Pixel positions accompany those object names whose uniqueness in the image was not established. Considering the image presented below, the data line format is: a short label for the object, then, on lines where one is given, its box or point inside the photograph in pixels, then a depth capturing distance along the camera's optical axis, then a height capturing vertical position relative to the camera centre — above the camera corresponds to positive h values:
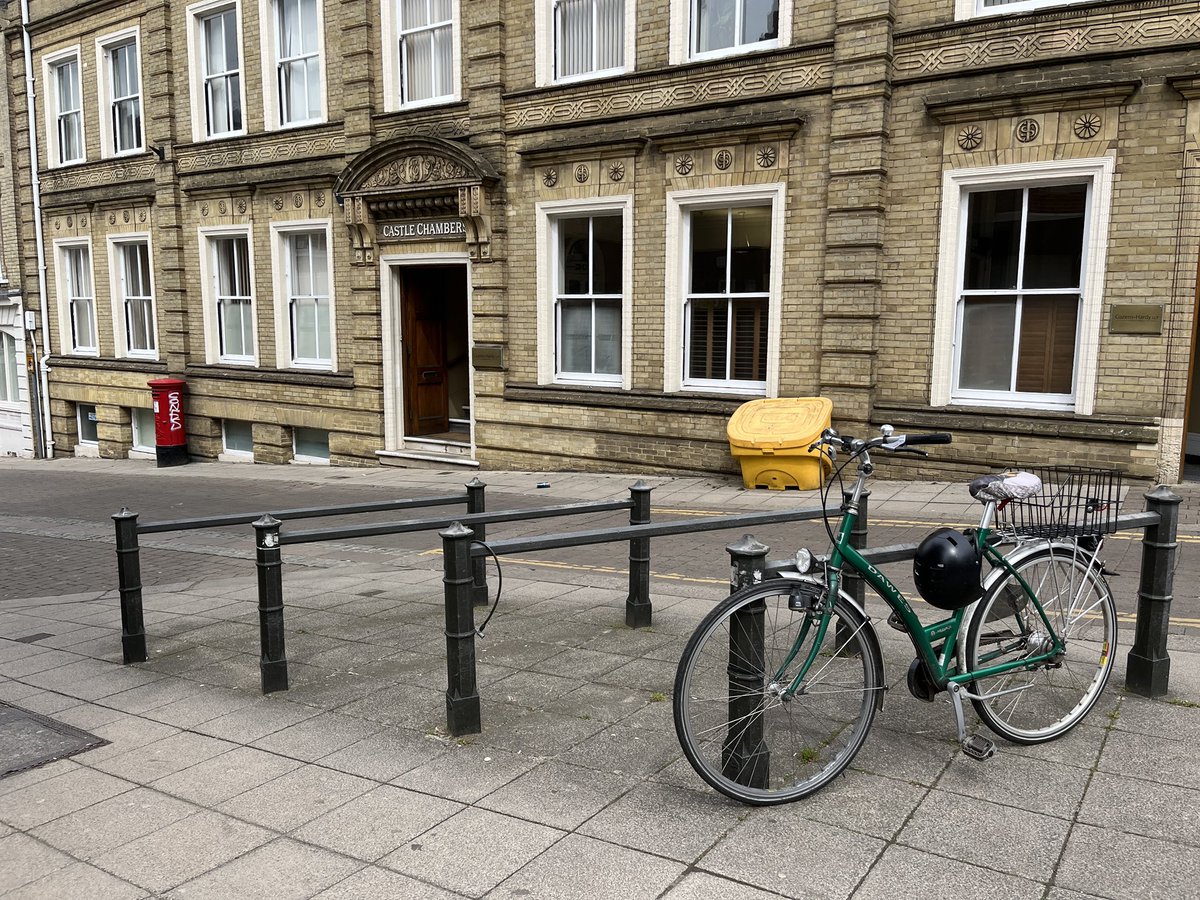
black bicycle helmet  3.81 -0.95
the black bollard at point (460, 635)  4.29 -1.41
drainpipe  21.78 +1.76
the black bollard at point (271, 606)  5.04 -1.51
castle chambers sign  14.84 +1.49
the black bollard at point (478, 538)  6.57 -1.43
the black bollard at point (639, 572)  6.00 -1.56
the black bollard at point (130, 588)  5.67 -1.59
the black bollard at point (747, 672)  3.58 -1.29
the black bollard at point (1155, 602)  4.50 -1.31
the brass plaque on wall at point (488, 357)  14.69 -0.49
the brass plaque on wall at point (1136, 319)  9.91 +0.12
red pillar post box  19.16 -1.92
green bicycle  3.64 -1.30
